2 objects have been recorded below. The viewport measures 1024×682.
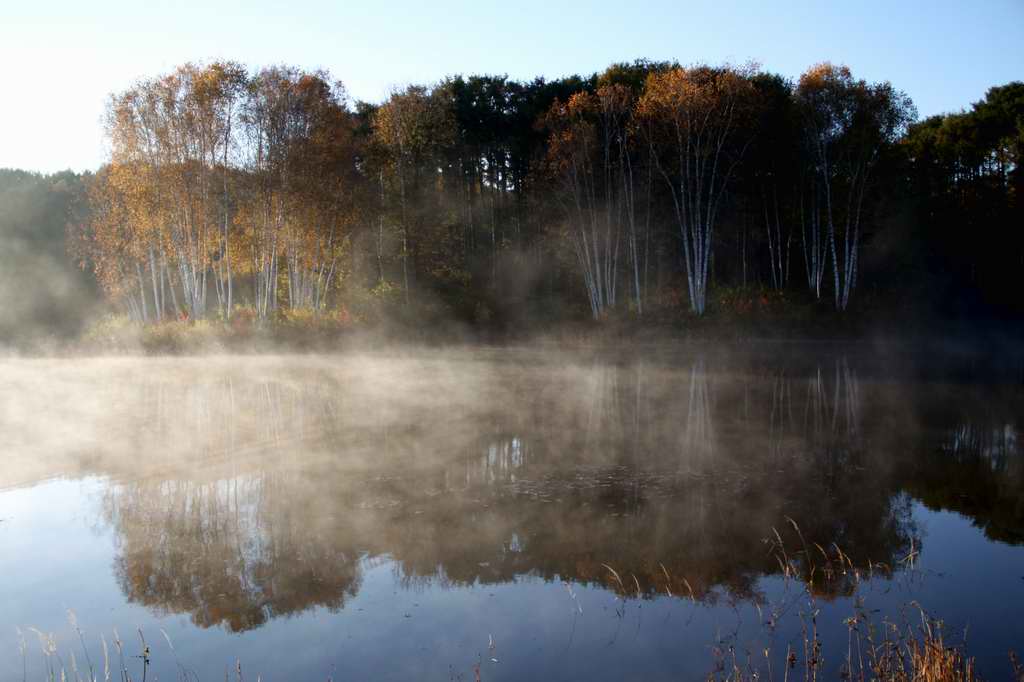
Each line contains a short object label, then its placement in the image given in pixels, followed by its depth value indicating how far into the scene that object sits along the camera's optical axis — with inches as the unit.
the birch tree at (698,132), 1286.9
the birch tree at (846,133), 1317.7
